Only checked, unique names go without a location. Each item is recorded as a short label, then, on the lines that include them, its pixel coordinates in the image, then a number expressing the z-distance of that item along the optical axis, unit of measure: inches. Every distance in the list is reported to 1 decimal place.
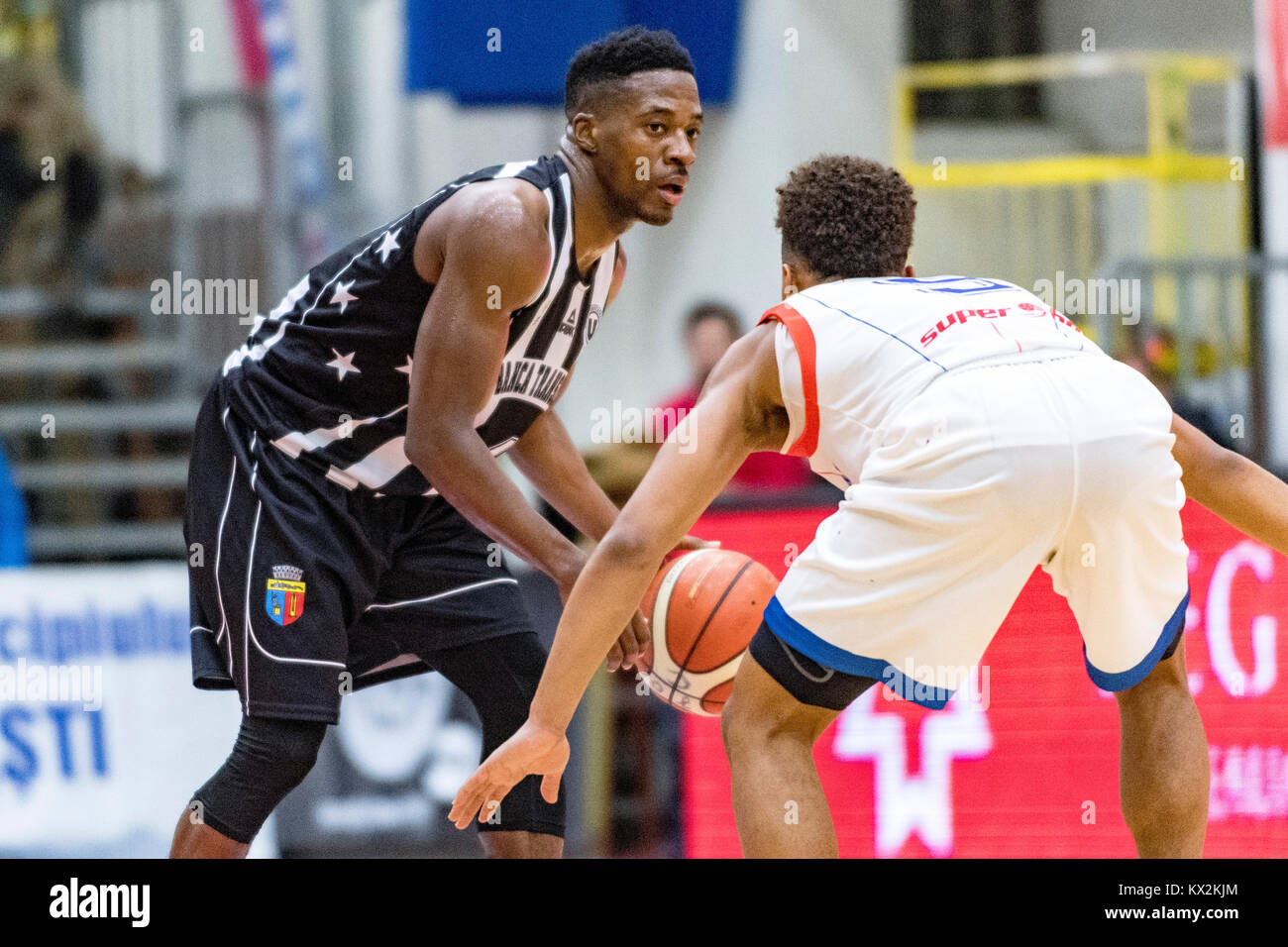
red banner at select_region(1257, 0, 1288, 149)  555.8
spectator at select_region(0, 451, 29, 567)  556.1
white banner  506.9
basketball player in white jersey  256.7
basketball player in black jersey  286.8
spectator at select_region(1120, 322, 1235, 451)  527.8
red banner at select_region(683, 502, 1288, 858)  425.1
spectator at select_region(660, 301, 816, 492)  534.0
